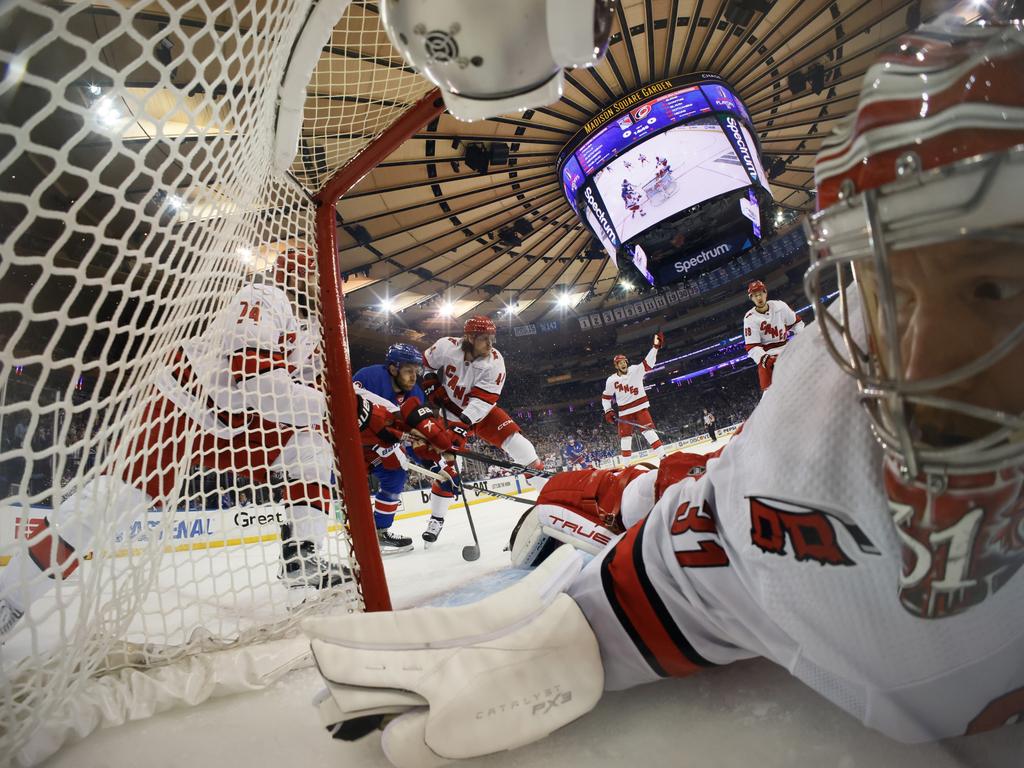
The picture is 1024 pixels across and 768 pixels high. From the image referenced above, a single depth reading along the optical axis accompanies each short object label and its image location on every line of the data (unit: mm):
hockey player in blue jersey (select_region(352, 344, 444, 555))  2916
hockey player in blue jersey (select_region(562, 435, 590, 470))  11164
